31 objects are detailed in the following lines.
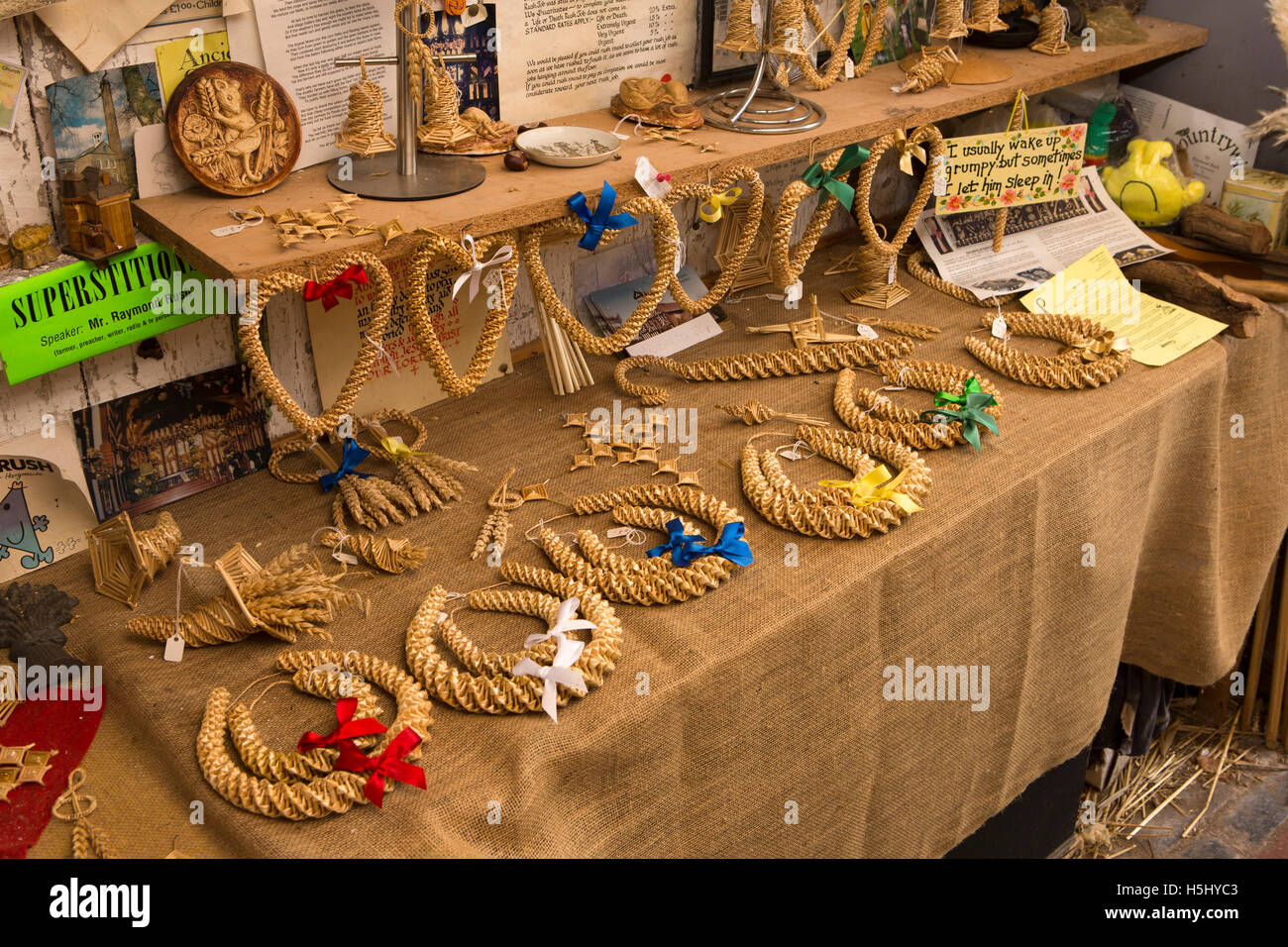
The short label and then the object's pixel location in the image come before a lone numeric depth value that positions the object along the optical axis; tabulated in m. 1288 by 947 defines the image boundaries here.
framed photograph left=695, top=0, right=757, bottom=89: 1.85
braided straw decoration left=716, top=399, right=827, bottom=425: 1.72
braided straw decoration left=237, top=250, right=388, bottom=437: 1.25
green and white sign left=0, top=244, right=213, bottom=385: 1.25
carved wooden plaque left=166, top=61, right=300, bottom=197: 1.33
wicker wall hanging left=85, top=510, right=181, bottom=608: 1.35
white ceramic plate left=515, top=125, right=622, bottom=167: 1.54
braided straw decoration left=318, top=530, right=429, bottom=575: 1.39
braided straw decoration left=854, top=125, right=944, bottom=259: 1.85
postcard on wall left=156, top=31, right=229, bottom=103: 1.33
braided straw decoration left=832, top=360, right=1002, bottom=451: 1.66
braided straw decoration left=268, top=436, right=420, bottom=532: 1.48
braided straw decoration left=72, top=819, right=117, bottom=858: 1.07
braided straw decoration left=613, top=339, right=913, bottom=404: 1.84
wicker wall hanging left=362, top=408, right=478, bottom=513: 1.53
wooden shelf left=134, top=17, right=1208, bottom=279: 1.28
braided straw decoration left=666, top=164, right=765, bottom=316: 1.60
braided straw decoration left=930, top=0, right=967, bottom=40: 1.92
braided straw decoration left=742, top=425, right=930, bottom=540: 1.46
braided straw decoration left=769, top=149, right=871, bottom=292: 1.73
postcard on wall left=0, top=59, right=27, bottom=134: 1.22
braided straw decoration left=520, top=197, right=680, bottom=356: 1.51
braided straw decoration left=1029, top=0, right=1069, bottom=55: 2.16
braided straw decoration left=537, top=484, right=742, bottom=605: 1.35
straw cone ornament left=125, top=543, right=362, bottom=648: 1.26
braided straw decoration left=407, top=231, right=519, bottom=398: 1.36
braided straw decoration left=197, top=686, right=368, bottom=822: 1.08
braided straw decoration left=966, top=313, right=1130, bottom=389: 1.81
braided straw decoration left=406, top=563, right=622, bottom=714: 1.19
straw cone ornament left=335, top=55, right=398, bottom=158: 1.43
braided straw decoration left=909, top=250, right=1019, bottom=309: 2.09
